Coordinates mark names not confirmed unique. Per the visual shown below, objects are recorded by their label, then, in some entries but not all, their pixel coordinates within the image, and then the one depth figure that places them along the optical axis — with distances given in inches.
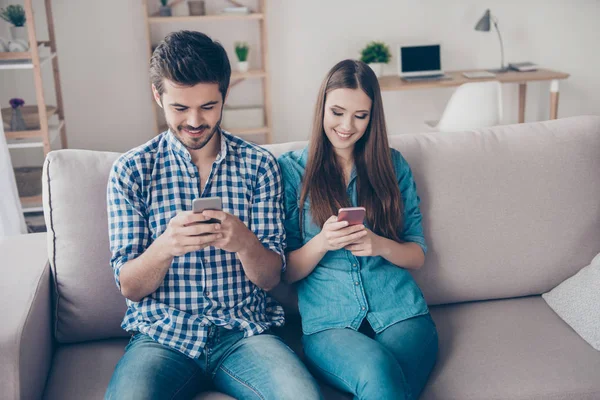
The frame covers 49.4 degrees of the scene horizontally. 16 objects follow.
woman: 58.7
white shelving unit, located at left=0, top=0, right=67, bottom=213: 115.6
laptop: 165.8
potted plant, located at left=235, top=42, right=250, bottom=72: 155.8
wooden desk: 156.6
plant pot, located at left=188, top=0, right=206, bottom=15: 153.0
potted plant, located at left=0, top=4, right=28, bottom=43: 122.5
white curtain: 105.3
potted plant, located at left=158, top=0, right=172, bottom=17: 153.3
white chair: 143.4
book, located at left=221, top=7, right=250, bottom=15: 154.6
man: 53.7
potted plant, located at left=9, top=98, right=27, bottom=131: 119.7
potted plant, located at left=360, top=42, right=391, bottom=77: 164.1
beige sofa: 57.5
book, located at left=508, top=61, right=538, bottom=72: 168.2
